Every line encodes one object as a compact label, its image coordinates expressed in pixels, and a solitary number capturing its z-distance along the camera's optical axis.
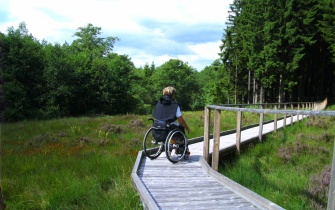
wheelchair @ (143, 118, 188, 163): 6.46
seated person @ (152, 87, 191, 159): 6.52
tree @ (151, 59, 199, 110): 72.69
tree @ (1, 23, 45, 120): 28.56
